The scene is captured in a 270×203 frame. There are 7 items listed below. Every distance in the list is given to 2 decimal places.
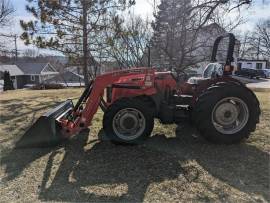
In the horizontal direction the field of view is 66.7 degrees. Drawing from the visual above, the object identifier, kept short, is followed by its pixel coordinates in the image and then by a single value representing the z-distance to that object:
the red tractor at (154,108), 3.21
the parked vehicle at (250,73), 22.90
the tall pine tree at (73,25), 9.69
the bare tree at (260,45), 33.00
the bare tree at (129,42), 10.04
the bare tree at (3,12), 19.46
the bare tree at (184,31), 7.05
